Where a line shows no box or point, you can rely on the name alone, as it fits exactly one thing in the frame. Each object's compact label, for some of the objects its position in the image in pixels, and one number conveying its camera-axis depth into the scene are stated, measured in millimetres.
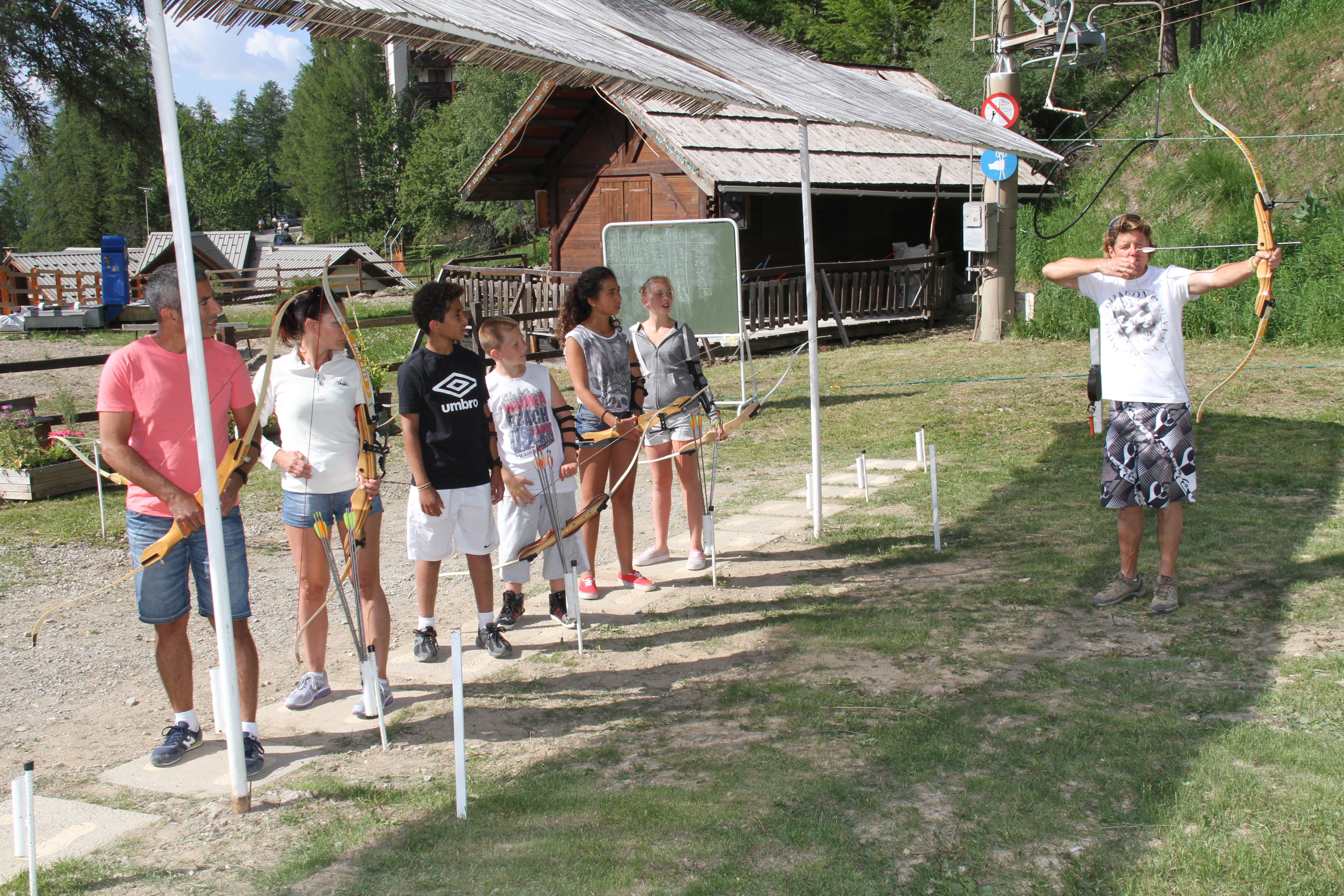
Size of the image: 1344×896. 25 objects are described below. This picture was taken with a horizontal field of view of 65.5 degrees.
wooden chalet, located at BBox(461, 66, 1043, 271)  16891
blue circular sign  14633
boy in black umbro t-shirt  4520
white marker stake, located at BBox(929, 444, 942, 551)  5738
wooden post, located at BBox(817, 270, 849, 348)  16578
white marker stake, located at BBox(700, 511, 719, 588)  5582
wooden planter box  8352
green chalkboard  11820
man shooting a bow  4898
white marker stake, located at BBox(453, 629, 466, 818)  3209
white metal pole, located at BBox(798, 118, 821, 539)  6418
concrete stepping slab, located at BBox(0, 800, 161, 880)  3131
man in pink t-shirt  3627
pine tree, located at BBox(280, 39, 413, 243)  67062
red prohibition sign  14414
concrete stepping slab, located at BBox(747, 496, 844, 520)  7398
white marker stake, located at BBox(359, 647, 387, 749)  3848
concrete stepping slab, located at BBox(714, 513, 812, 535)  7082
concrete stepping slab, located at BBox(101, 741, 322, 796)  3633
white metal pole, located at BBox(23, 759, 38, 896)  2789
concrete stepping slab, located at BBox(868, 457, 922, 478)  8602
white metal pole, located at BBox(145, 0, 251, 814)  3266
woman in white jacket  4168
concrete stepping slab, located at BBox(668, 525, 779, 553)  6668
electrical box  15367
